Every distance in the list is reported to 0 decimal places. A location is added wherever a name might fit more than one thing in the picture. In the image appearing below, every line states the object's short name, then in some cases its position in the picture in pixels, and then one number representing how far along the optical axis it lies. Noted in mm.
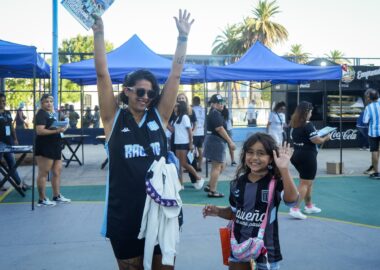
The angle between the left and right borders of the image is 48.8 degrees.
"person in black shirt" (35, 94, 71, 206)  6422
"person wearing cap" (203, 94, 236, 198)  7066
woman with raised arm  2201
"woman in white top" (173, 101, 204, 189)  7789
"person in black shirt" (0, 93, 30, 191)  7483
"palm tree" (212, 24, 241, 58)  42275
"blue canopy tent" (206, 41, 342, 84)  9758
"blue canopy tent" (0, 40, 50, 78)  6527
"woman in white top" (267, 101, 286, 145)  10003
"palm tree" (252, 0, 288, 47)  41812
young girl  2615
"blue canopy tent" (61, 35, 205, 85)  9672
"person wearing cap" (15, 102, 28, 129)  16859
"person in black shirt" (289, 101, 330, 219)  5625
